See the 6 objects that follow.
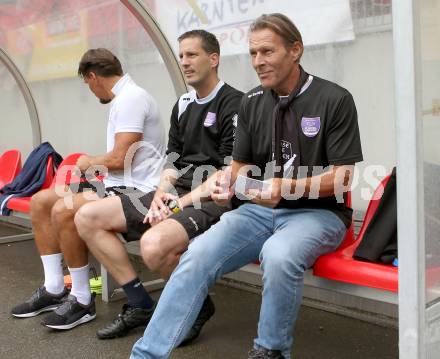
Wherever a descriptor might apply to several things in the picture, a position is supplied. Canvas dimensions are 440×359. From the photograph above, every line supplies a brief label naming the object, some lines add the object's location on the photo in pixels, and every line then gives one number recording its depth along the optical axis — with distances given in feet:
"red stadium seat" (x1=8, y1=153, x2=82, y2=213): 14.75
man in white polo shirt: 11.20
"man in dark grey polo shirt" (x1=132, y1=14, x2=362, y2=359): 7.53
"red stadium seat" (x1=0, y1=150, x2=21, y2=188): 18.39
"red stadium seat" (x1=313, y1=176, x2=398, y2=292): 7.48
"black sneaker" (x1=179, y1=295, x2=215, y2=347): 10.36
